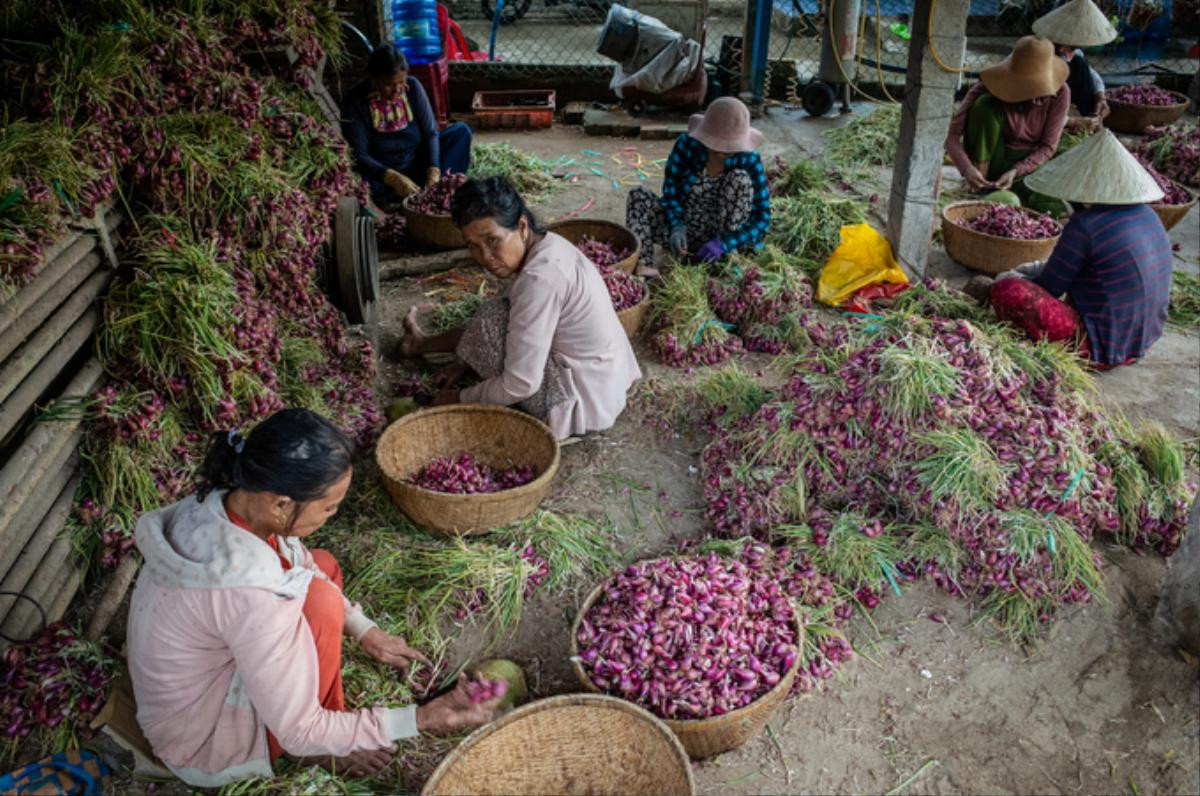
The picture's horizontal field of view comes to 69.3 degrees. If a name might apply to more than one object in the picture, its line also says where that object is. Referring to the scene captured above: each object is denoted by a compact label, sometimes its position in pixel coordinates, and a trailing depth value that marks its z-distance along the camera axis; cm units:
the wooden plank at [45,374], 244
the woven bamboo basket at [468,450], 290
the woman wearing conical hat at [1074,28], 566
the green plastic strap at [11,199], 241
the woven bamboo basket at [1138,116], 778
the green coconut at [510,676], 249
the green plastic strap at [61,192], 258
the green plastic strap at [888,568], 291
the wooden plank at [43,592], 240
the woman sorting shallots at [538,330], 314
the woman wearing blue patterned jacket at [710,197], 466
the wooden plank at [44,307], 242
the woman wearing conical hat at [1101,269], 377
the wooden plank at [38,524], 241
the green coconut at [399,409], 368
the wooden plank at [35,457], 237
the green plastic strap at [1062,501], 282
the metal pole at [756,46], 801
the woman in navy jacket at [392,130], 532
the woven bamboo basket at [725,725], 222
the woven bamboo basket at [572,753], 208
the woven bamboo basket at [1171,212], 534
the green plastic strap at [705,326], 423
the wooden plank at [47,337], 244
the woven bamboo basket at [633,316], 412
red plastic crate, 805
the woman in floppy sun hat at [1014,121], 539
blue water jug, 718
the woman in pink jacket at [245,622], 177
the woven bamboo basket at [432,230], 502
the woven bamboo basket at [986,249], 482
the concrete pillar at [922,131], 446
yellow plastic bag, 477
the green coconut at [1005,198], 545
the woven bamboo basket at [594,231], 488
